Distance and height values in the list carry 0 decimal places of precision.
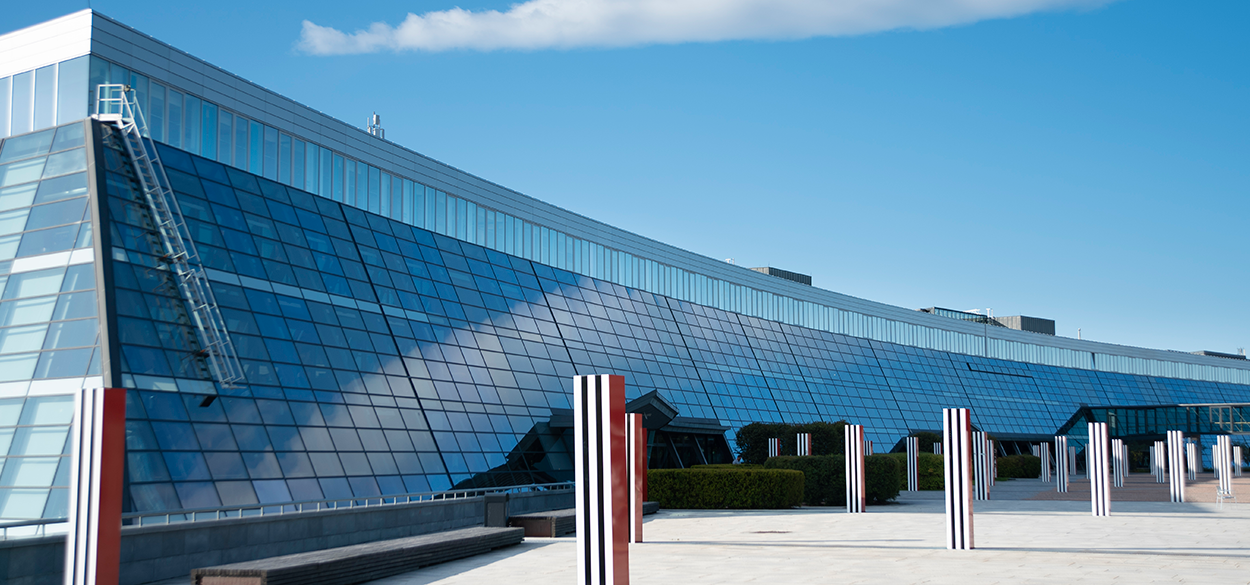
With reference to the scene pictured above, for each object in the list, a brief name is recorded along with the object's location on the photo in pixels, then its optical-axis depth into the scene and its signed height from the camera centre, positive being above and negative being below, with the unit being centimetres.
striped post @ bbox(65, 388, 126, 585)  1191 -92
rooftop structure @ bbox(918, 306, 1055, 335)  10162 +886
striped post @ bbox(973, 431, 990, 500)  3706 -241
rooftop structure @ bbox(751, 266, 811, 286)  7944 +1079
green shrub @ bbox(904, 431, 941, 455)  5609 -163
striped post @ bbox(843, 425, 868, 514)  3088 -177
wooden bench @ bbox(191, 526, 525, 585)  1438 -239
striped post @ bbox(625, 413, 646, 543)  2177 -153
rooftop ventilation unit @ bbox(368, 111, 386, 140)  3716 +1035
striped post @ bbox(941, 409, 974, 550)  1912 -125
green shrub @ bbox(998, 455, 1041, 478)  6225 -346
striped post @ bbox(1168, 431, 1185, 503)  3734 -205
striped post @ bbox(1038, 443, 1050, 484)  5666 -269
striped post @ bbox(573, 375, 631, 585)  1099 -74
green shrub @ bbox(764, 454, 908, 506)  3597 -233
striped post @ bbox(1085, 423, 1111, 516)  2903 -187
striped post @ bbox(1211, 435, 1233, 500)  3950 -213
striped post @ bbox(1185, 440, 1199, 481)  5706 -285
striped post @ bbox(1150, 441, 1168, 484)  5356 -280
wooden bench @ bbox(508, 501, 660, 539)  2420 -268
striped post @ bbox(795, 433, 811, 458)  4025 -128
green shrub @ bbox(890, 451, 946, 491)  4700 -275
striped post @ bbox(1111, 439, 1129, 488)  5173 -268
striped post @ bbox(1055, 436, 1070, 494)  4503 -239
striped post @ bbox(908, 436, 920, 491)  4459 -236
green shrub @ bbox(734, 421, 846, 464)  4116 -109
